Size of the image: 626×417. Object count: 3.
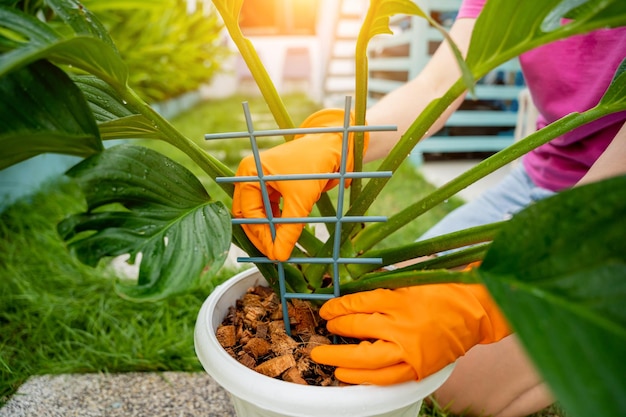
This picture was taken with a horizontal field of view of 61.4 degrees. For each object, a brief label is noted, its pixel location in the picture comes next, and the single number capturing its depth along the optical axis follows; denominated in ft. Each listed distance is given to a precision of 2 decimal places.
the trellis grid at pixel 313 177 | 1.74
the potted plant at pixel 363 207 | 1.04
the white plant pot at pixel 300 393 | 1.72
